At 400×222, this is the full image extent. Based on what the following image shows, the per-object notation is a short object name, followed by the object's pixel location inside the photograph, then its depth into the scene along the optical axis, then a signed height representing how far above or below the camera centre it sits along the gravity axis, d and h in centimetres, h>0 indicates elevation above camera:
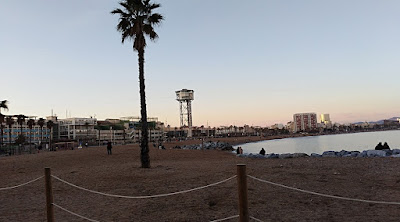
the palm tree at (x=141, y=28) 1883 +670
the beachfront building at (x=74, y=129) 15100 +75
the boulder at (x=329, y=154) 2657 -302
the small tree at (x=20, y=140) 9805 -274
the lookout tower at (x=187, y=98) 15262 +1503
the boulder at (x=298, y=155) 2609 -293
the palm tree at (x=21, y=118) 8073 +395
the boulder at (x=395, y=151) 2384 -266
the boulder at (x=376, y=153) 2306 -266
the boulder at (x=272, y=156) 2735 -311
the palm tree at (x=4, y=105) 5334 +510
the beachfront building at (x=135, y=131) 16724 -161
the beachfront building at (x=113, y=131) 16075 -100
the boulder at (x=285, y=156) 2611 -299
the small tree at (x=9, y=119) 7569 +350
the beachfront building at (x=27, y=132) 13138 -27
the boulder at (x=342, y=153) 2587 -287
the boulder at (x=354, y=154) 2423 -279
